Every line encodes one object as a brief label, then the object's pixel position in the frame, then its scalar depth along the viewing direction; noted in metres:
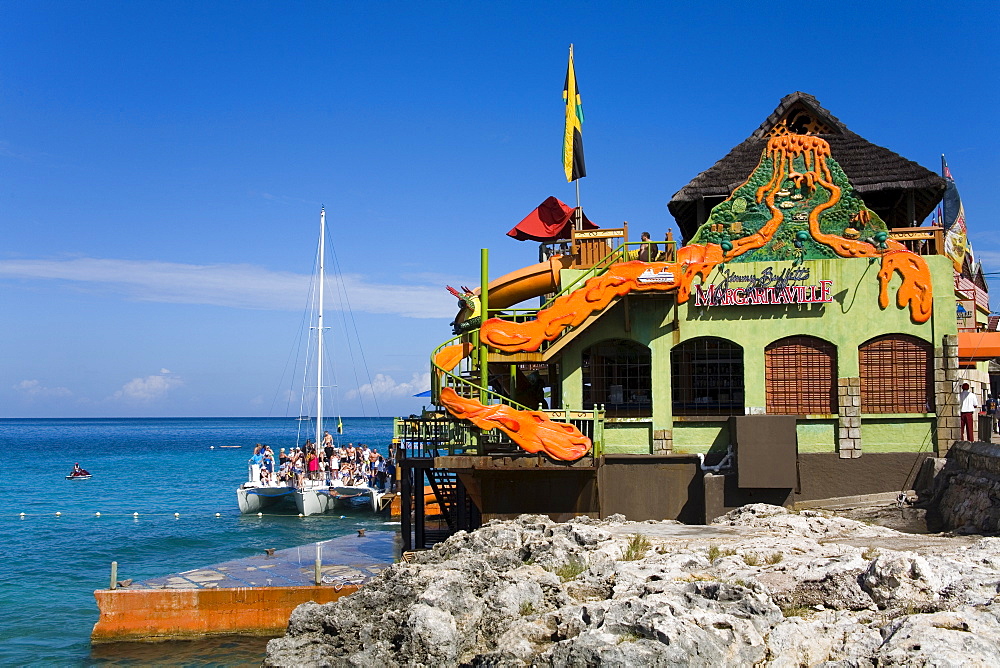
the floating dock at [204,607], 19.70
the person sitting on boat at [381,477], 43.08
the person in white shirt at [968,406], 21.06
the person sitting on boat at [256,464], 44.31
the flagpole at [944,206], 32.09
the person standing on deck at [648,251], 23.00
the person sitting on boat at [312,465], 43.12
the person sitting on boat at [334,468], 43.44
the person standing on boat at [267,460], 46.41
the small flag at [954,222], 30.43
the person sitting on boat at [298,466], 42.72
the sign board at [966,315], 26.57
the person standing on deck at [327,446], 45.62
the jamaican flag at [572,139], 26.14
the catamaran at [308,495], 41.56
